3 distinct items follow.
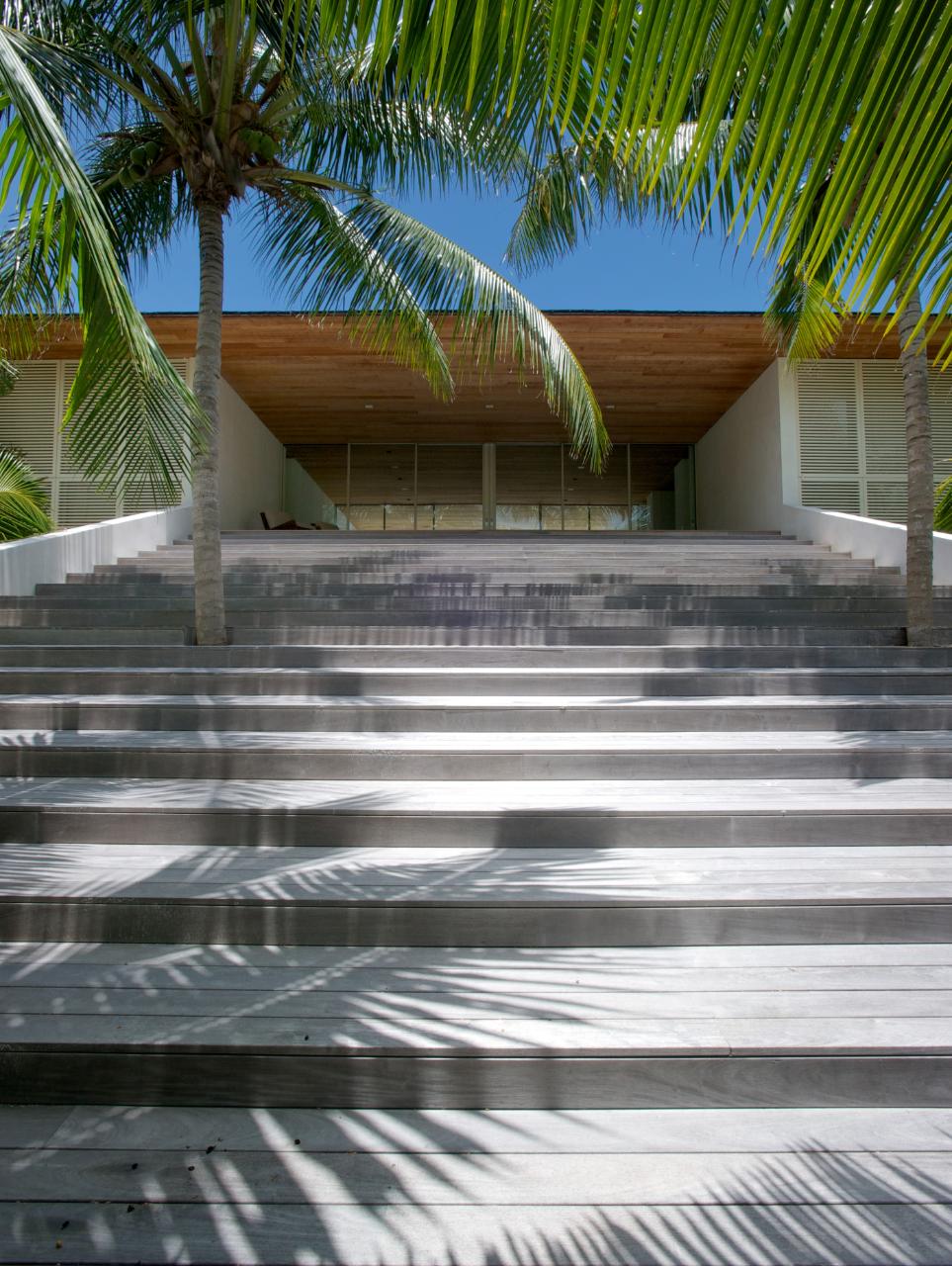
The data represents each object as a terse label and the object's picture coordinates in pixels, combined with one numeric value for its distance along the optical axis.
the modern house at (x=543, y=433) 10.62
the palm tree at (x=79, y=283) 1.94
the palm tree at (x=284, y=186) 4.39
